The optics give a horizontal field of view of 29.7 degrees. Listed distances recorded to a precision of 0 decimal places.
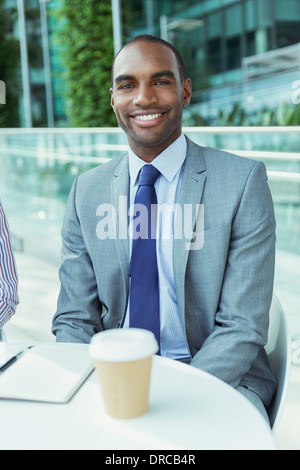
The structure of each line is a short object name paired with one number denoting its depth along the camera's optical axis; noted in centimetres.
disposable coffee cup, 73
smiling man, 135
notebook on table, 88
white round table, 75
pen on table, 98
